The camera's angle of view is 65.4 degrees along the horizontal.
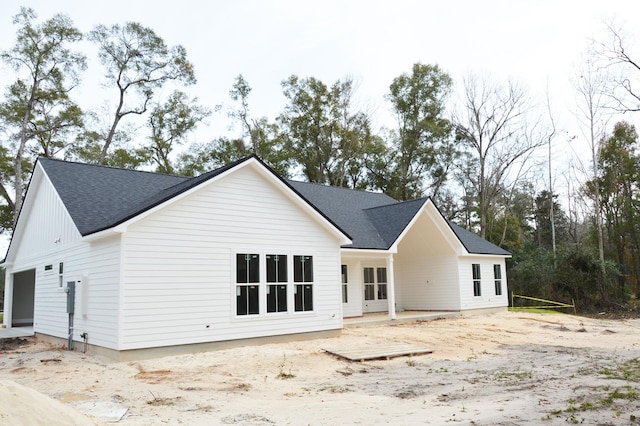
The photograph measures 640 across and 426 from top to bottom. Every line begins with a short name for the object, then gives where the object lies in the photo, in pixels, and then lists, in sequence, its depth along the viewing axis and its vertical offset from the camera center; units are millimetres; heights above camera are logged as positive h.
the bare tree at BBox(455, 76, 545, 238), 37188 +9799
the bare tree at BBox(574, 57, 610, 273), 32656 +8027
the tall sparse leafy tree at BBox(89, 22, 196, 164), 33281 +15174
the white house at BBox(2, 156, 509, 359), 11438 +593
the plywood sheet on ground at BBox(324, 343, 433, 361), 11844 -1901
